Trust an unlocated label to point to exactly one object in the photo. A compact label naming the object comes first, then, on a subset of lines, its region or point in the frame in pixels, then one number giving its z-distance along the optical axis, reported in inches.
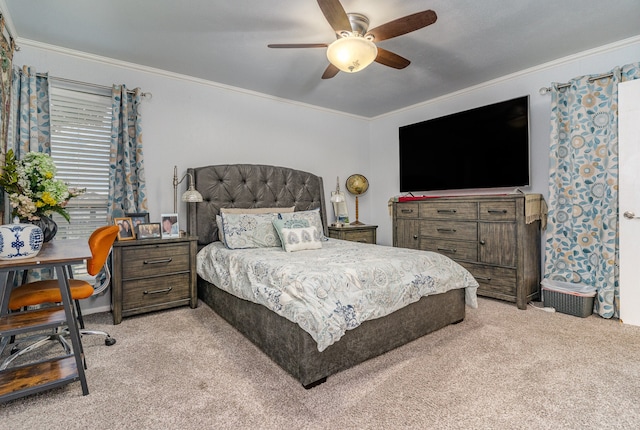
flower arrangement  78.7
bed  69.6
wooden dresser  120.8
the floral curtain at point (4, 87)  89.4
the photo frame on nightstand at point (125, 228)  110.0
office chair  75.0
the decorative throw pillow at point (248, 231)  117.3
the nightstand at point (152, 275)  105.2
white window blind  112.4
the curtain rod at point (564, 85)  110.9
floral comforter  67.9
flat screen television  130.6
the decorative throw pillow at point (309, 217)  128.9
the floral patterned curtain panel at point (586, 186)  109.2
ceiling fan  75.0
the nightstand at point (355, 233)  164.2
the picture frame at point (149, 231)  113.0
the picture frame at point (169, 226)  118.7
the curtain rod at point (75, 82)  107.0
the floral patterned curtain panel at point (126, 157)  117.0
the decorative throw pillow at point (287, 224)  117.7
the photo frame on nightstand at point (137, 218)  113.9
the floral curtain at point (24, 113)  101.3
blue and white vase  61.3
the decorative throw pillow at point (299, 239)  112.2
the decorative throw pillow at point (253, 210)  131.9
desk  59.9
